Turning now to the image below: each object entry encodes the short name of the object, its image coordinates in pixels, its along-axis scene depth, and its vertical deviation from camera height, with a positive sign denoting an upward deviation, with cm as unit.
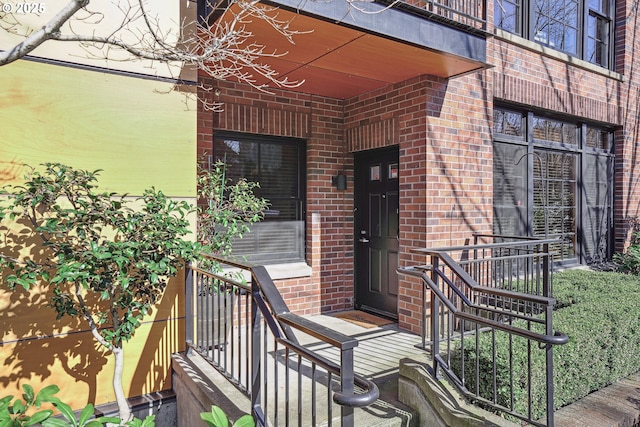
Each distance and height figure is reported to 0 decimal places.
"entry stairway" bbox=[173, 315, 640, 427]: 247 -129
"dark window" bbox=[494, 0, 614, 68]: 538 +263
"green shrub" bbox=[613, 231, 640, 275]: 607 -79
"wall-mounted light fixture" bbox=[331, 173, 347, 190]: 510 +35
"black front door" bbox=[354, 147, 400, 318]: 486 -26
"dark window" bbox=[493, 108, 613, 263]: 516 +35
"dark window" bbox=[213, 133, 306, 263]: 454 +30
